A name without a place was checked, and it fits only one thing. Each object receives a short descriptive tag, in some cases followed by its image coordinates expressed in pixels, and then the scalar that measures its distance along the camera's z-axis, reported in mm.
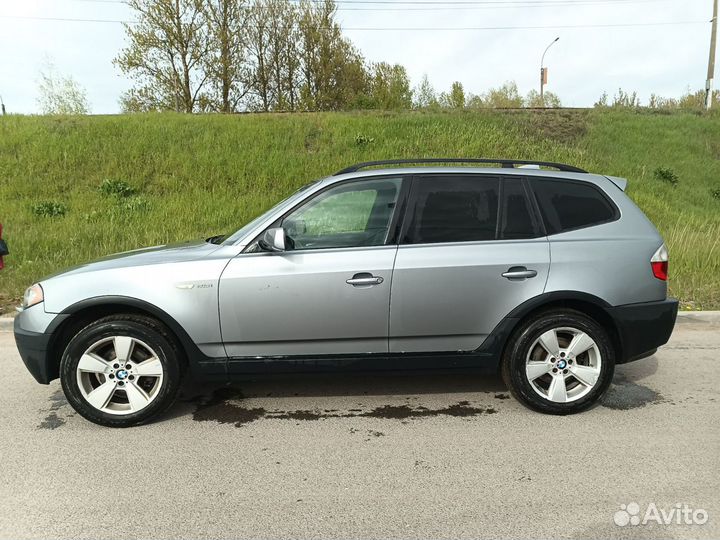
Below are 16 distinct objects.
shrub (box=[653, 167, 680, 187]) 14252
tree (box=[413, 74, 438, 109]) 32562
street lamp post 32062
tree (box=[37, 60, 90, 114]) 24625
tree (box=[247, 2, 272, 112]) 26719
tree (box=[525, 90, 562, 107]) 50750
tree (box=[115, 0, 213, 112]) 22359
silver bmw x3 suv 3396
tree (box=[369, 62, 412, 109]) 30128
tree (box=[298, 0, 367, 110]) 28812
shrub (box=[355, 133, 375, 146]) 14411
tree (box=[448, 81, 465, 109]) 39528
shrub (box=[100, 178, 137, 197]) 12117
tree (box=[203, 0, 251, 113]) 23719
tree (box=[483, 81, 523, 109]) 50147
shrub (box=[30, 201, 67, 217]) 10938
